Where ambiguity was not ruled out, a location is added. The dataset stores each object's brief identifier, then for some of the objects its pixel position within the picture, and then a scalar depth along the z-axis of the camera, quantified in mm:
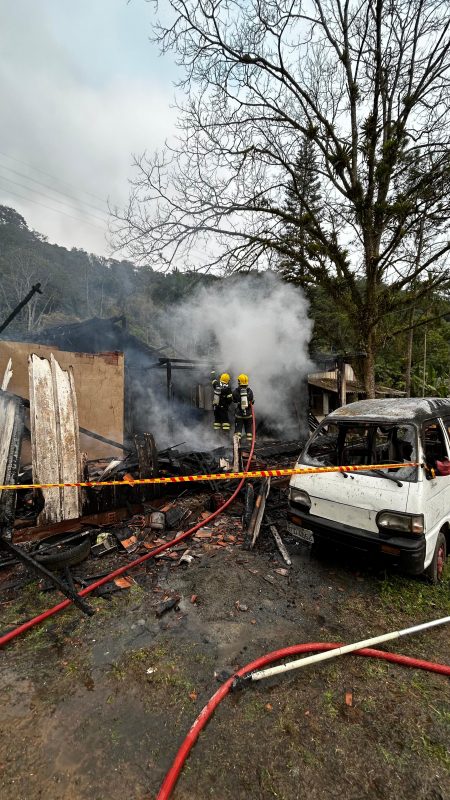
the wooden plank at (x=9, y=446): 3737
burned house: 9992
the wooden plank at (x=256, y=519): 4495
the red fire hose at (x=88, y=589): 2814
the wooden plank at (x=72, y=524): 4141
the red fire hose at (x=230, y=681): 1759
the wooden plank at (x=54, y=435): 4371
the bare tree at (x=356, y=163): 8492
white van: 3150
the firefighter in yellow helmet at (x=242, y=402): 8141
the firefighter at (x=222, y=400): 8469
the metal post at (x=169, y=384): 9602
